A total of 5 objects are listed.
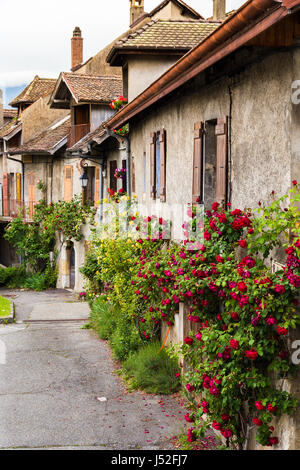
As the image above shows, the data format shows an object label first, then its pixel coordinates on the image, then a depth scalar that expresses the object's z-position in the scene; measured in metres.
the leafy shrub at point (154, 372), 9.87
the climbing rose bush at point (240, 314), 5.72
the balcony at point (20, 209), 28.36
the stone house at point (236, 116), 5.84
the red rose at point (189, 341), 7.27
